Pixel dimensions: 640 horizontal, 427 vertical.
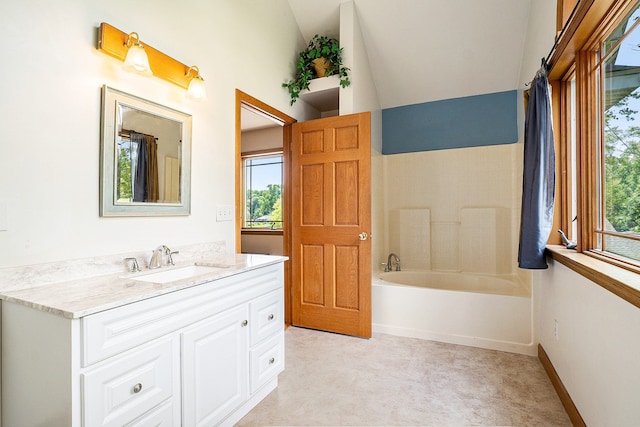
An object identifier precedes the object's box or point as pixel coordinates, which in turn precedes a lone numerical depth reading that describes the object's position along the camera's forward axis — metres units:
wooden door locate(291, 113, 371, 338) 2.86
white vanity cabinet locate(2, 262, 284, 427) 1.03
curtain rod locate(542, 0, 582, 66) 1.65
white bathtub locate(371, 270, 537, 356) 2.57
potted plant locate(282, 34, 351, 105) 3.04
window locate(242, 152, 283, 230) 5.27
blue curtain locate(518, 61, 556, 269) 2.08
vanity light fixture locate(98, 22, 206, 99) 1.55
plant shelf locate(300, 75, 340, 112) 3.09
